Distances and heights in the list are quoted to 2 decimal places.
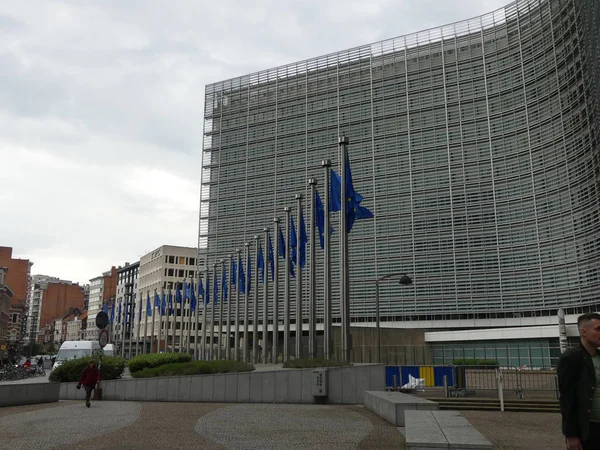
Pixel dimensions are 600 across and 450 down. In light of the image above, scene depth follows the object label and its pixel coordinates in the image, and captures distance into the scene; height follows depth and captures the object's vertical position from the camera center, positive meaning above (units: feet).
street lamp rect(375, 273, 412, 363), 105.62 +11.06
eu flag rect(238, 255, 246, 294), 153.17 +16.87
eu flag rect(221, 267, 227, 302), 161.85 +17.74
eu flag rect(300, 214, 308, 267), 111.43 +19.81
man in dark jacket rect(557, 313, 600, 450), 14.57 -1.34
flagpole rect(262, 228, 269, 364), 133.59 +10.26
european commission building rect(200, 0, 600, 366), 189.98 +67.45
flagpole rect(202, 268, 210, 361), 185.88 +2.51
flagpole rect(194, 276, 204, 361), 191.42 +8.92
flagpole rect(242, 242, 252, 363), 147.41 +5.52
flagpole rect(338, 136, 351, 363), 80.69 +11.17
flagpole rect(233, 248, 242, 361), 148.68 +7.50
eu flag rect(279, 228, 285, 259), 126.00 +20.81
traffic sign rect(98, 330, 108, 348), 69.43 +0.77
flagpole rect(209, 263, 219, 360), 170.85 +5.81
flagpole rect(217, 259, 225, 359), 163.92 +5.02
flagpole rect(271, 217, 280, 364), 123.13 +7.07
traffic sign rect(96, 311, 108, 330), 70.97 +2.70
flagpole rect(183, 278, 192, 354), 196.77 +16.37
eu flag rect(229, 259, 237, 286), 184.73 +23.03
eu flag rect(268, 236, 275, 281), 131.13 +18.54
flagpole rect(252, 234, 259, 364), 141.95 +4.65
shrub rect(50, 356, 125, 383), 85.20 -3.77
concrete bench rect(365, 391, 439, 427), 46.98 -5.11
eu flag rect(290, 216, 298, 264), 115.75 +20.17
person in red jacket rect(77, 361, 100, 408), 63.88 -3.79
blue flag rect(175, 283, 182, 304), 214.69 +17.33
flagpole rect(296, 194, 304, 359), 107.76 +10.24
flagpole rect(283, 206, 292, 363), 115.24 +9.72
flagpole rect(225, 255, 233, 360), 162.20 +4.89
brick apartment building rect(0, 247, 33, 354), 438.40 +45.83
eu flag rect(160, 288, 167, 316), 216.35 +13.98
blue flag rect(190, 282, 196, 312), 195.19 +14.28
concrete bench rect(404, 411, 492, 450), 26.58 -4.48
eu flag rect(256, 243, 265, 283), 140.30 +21.29
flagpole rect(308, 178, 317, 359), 92.12 +9.46
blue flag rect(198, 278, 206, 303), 190.79 +17.38
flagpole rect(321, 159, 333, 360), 87.56 +10.93
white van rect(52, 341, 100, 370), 139.13 -1.28
